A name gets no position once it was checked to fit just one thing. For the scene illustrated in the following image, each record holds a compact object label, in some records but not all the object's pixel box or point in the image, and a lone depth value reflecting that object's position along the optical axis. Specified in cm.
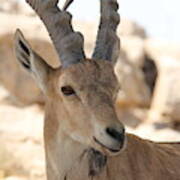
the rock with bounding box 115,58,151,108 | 2211
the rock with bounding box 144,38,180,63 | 2298
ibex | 572
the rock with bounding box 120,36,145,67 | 2300
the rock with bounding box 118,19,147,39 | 2469
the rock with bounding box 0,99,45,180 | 1124
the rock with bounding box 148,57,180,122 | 2170
